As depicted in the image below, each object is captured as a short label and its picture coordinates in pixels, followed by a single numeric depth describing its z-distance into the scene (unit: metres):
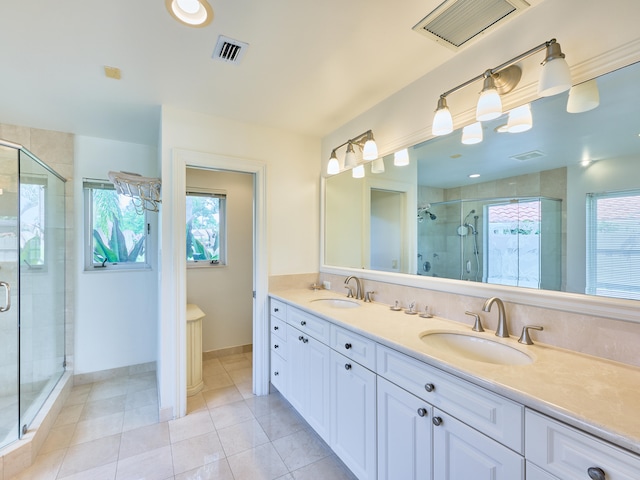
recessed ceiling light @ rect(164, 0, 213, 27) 1.24
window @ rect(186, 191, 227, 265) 3.49
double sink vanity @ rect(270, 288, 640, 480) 0.80
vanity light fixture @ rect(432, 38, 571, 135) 1.12
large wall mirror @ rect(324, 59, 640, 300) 1.14
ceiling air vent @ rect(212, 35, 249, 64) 1.55
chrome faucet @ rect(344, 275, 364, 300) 2.39
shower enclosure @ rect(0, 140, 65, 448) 2.03
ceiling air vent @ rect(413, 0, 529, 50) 1.28
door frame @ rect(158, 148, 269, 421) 2.30
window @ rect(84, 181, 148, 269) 3.04
